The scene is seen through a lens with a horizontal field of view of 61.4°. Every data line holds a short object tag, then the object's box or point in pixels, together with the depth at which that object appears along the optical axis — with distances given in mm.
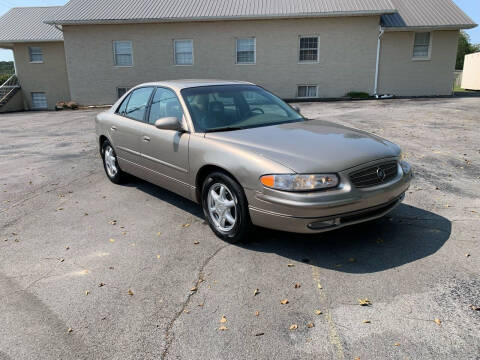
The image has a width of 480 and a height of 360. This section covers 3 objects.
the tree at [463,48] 54572
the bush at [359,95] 19219
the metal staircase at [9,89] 22922
